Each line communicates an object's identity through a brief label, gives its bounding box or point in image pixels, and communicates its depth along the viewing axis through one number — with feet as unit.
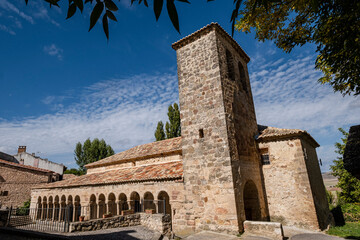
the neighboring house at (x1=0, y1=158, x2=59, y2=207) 66.28
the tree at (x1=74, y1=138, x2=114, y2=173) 116.67
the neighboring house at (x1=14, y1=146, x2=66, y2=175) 94.53
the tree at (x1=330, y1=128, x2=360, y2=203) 58.70
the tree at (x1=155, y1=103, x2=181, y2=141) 85.82
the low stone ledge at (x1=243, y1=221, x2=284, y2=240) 25.32
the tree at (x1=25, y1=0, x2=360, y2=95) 15.93
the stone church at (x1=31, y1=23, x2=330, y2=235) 30.86
